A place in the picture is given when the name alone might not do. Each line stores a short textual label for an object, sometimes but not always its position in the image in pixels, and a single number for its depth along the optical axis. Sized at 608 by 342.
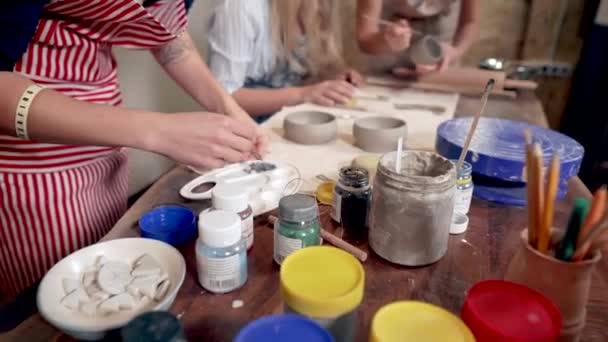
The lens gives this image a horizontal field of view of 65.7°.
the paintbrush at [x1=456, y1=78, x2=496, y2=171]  0.71
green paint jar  0.62
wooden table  0.56
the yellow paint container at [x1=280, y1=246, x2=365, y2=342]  0.47
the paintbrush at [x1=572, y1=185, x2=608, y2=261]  0.49
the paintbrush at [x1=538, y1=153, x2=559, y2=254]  0.50
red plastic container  0.44
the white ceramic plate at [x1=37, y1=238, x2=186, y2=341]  0.52
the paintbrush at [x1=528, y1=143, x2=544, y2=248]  0.49
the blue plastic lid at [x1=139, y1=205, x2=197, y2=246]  0.69
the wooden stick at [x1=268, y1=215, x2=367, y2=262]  0.66
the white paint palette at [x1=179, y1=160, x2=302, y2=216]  0.82
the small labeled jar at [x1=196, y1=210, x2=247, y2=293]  0.57
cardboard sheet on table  0.98
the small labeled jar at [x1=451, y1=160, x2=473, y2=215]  0.75
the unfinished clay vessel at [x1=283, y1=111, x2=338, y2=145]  1.06
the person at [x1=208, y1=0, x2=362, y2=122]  1.37
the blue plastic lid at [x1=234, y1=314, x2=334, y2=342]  0.44
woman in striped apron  0.68
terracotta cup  0.50
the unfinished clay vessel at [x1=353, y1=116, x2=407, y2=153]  1.02
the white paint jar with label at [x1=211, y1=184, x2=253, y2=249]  0.64
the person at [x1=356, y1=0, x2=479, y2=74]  1.57
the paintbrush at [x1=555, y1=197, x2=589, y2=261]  0.47
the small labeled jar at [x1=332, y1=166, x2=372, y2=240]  0.73
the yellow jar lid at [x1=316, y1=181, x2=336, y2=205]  0.82
